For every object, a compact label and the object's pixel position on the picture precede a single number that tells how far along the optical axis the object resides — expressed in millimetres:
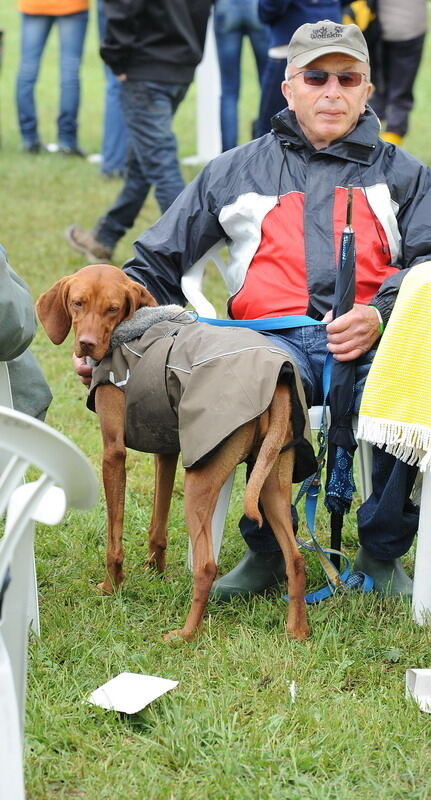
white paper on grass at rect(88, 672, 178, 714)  5730
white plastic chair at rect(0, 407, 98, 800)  3955
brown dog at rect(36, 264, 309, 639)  6312
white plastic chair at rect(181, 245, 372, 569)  7180
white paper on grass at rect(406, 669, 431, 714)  5895
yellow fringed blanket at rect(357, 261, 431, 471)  6512
